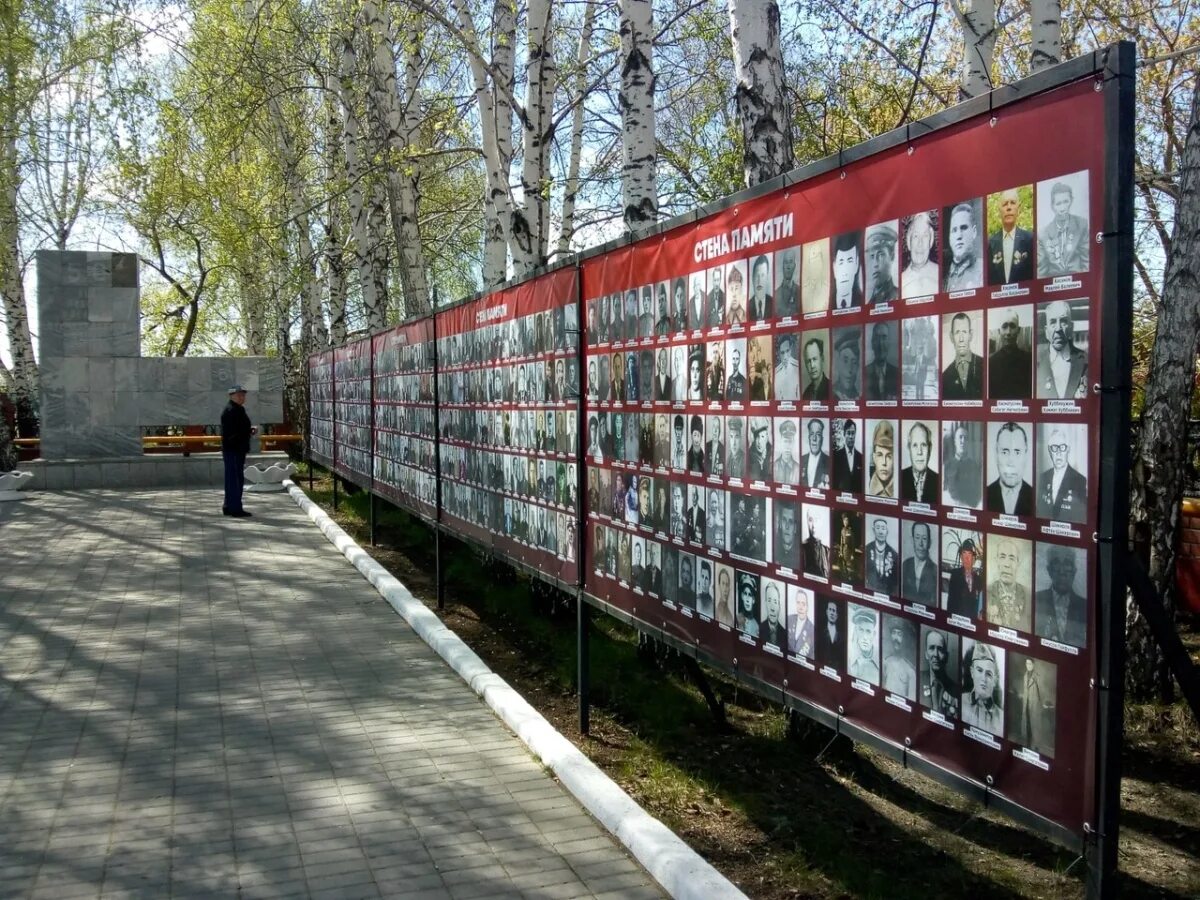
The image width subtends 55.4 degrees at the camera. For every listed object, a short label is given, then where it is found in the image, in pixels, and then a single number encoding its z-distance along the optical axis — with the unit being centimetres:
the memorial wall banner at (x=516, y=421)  637
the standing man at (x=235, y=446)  1515
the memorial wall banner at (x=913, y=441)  278
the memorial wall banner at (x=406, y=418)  1023
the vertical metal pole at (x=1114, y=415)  259
